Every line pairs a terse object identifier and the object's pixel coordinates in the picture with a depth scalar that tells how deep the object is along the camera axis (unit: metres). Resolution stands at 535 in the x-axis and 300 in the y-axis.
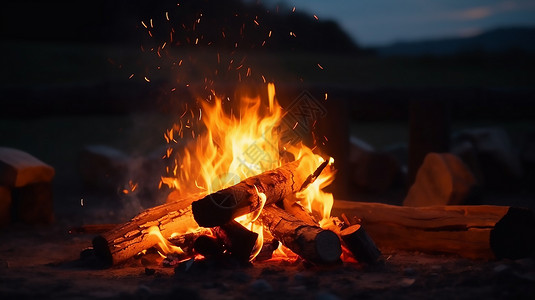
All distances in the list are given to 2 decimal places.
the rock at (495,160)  7.47
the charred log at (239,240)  3.87
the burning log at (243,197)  3.81
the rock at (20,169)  5.46
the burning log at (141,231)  4.02
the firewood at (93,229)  4.60
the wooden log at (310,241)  3.72
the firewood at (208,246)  3.96
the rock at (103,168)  7.34
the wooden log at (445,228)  3.89
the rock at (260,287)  3.30
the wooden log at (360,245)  3.85
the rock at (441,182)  5.63
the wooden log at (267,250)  4.10
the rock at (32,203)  5.66
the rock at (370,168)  7.39
